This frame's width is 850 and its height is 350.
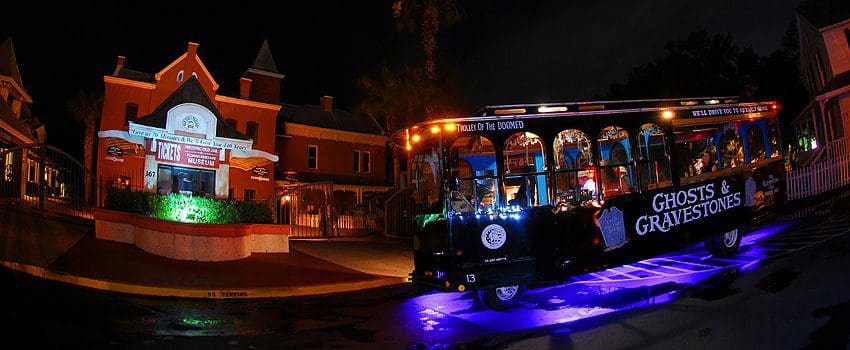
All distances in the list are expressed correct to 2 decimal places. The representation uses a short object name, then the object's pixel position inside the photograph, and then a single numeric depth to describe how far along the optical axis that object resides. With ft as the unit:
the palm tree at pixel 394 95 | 97.25
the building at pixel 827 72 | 61.93
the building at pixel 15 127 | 43.98
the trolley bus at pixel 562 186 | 26.73
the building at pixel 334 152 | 101.04
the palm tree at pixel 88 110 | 101.30
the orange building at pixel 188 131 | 54.54
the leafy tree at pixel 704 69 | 101.91
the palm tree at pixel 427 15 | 87.49
